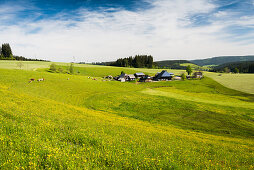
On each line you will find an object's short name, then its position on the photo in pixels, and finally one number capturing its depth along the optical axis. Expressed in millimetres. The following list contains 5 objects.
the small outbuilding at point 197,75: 162200
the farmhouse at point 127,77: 137338
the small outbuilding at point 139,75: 153438
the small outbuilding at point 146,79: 135588
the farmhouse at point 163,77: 142125
